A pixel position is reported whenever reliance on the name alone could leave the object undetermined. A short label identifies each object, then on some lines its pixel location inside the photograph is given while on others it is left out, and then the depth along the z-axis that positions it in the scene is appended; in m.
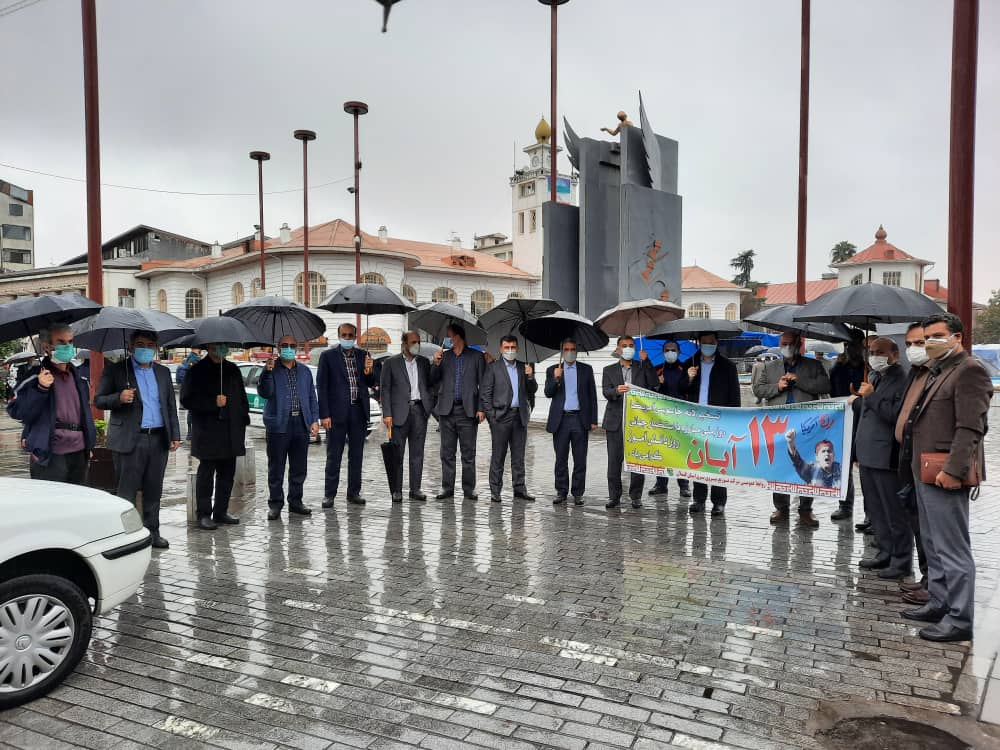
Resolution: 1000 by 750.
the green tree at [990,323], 78.25
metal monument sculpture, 16.50
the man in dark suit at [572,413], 9.09
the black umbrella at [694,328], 8.35
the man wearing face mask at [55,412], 6.02
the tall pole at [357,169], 30.81
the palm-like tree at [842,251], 99.00
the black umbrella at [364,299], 8.96
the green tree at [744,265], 104.06
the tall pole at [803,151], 15.63
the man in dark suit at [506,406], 9.24
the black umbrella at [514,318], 9.56
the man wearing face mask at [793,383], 8.08
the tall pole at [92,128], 10.90
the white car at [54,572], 3.74
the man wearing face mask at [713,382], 8.52
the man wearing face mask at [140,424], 6.99
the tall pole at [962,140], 6.32
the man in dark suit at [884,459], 6.07
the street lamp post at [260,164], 35.44
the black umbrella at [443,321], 9.10
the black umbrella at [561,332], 9.42
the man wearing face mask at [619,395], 8.89
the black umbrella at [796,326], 7.85
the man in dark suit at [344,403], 8.91
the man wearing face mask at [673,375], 8.91
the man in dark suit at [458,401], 9.32
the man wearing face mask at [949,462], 4.71
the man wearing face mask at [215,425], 7.71
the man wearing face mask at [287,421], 8.36
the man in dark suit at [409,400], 9.20
